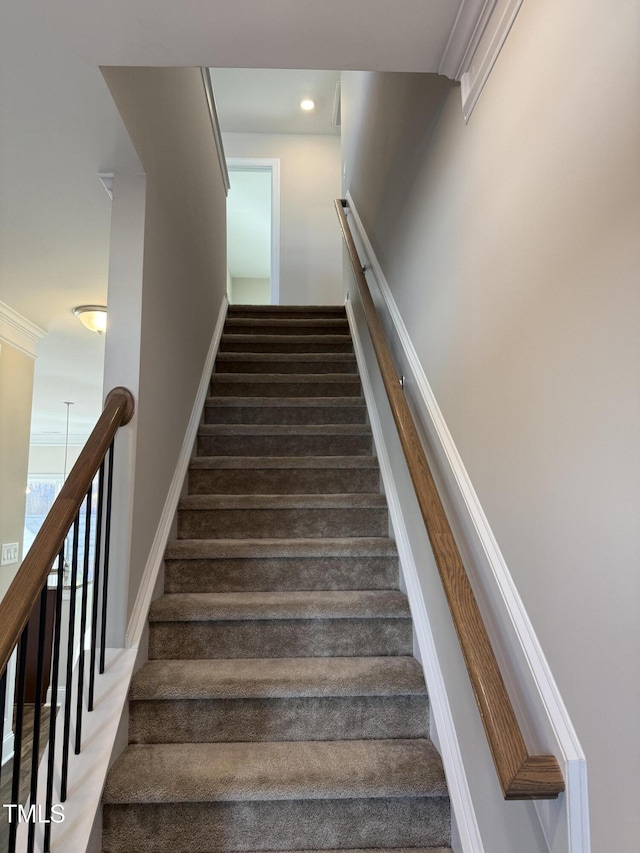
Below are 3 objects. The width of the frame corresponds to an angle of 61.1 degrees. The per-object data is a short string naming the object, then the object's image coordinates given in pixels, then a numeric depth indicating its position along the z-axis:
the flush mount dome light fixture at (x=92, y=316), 3.22
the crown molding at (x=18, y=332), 3.20
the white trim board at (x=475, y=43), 1.18
